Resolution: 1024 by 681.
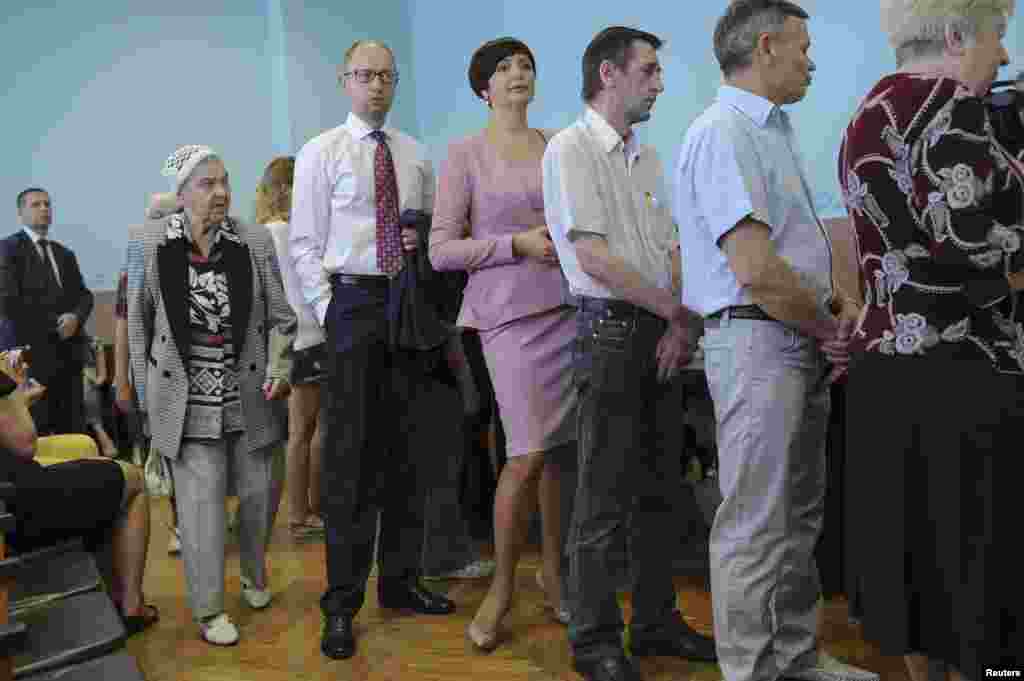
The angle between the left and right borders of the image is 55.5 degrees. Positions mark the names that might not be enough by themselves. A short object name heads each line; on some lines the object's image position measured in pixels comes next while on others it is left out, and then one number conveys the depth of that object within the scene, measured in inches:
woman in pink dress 98.1
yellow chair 118.3
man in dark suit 210.8
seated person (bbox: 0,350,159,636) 102.8
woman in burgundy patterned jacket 61.7
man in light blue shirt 74.5
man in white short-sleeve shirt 86.3
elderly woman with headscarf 111.0
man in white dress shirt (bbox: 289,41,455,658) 106.8
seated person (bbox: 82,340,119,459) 228.8
